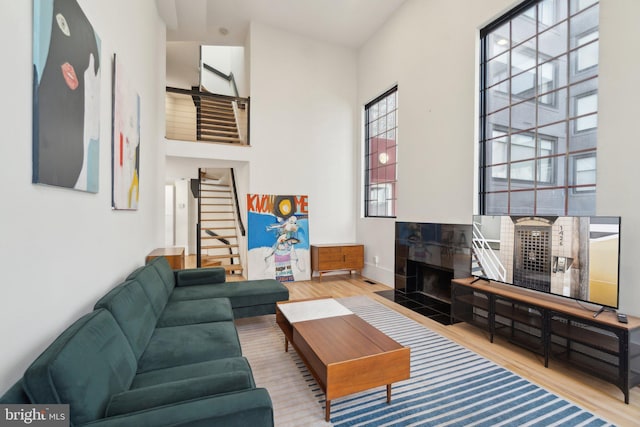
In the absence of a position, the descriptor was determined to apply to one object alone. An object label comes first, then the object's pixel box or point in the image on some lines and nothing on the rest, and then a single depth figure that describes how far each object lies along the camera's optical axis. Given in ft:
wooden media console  6.86
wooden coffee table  6.07
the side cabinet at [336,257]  18.55
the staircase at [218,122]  18.72
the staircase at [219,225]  20.30
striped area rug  6.23
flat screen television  7.45
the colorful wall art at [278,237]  17.87
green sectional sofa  3.48
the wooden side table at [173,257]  12.65
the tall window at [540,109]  8.99
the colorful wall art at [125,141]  7.57
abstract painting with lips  4.13
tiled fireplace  12.71
